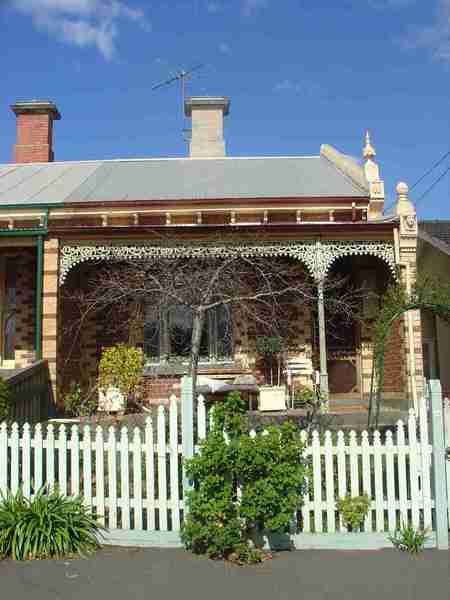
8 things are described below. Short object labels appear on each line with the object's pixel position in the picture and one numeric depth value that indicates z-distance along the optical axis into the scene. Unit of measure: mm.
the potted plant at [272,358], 12594
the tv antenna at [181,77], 21875
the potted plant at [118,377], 11328
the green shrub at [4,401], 7406
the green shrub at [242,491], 4863
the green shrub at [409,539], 5074
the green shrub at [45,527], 4988
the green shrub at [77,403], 11109
